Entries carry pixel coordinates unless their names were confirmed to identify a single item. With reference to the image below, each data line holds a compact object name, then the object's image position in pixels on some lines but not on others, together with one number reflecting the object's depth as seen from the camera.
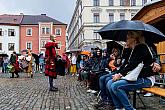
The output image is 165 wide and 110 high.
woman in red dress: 6.21
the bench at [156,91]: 3.26
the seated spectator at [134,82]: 3.05
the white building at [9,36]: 37.24
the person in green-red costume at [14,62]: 11.07
